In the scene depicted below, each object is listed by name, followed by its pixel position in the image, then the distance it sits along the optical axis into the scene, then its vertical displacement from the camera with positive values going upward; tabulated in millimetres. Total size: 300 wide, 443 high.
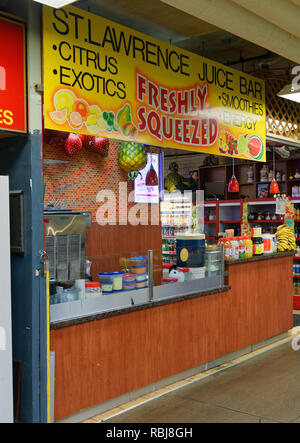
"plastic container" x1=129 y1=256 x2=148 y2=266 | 4473 -346
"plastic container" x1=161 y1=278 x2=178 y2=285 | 4778 -578
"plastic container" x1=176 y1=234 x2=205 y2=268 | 5207 -312
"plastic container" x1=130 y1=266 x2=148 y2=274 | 4461 -420
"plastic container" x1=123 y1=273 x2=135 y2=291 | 4352 -527
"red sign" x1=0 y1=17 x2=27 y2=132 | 3219 +1022
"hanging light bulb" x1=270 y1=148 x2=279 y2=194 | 9038 +658
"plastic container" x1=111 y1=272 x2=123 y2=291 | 4227 -497
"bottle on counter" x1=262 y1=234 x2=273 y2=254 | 6527 -294
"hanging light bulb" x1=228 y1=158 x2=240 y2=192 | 8016 +638
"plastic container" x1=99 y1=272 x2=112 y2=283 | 4172 -459
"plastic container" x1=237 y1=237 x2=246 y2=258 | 5887 -311
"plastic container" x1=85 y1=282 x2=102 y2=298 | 4008 -545
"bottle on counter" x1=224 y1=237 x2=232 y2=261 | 5637 -311
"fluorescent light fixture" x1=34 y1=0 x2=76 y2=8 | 3021 +1422
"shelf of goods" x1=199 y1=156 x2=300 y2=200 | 10516 +1076
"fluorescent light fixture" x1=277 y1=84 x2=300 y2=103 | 5387 +1477
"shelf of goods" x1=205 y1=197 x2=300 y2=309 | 9352 +136
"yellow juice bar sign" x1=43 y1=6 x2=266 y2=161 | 3582 +1211
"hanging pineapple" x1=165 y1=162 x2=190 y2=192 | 10305 +950
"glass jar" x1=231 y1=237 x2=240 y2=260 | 5762 -304
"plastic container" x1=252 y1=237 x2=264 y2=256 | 6207 -304
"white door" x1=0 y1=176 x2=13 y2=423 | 3244 -590
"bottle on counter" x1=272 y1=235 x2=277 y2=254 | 6635 -288
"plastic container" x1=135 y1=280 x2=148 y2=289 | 4449 -562
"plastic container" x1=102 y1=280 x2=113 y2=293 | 4176 -537
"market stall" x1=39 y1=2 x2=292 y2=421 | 3717 -232
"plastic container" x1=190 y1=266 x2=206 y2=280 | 5164 -536
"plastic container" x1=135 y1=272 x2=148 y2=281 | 4453 -493
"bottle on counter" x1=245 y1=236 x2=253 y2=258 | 5961 -305
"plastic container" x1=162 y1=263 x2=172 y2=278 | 4995 -520
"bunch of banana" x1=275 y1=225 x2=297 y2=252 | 6805 -239
